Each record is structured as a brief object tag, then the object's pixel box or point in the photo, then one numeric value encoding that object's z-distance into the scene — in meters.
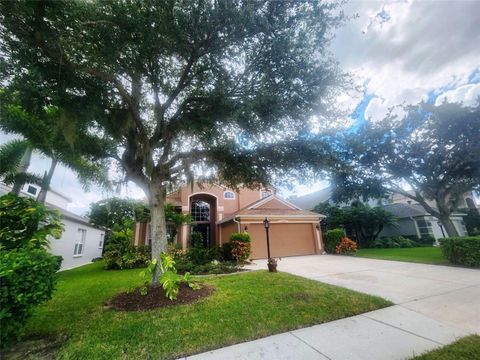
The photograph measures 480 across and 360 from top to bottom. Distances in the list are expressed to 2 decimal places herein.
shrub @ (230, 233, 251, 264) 12.18
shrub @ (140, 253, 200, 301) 5.20
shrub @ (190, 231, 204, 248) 14.38
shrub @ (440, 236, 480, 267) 9.23
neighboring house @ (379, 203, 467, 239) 21.92
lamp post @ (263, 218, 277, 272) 8.85
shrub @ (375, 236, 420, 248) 20.70
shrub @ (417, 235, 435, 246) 21.11
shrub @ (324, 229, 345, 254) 16.53
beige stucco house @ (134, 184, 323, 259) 15.99
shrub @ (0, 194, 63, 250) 4.05
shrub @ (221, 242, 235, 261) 12.67
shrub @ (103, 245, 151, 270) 12.32
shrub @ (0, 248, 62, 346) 2.85
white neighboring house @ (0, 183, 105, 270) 13.35
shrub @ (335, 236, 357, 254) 15.59
